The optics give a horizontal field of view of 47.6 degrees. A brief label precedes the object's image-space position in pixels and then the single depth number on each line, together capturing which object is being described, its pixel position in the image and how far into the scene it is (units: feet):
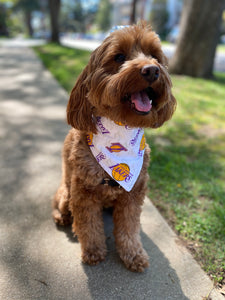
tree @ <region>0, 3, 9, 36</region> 115.94
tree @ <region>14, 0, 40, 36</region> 144.15
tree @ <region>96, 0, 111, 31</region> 249.75
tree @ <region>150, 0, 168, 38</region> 141.90
